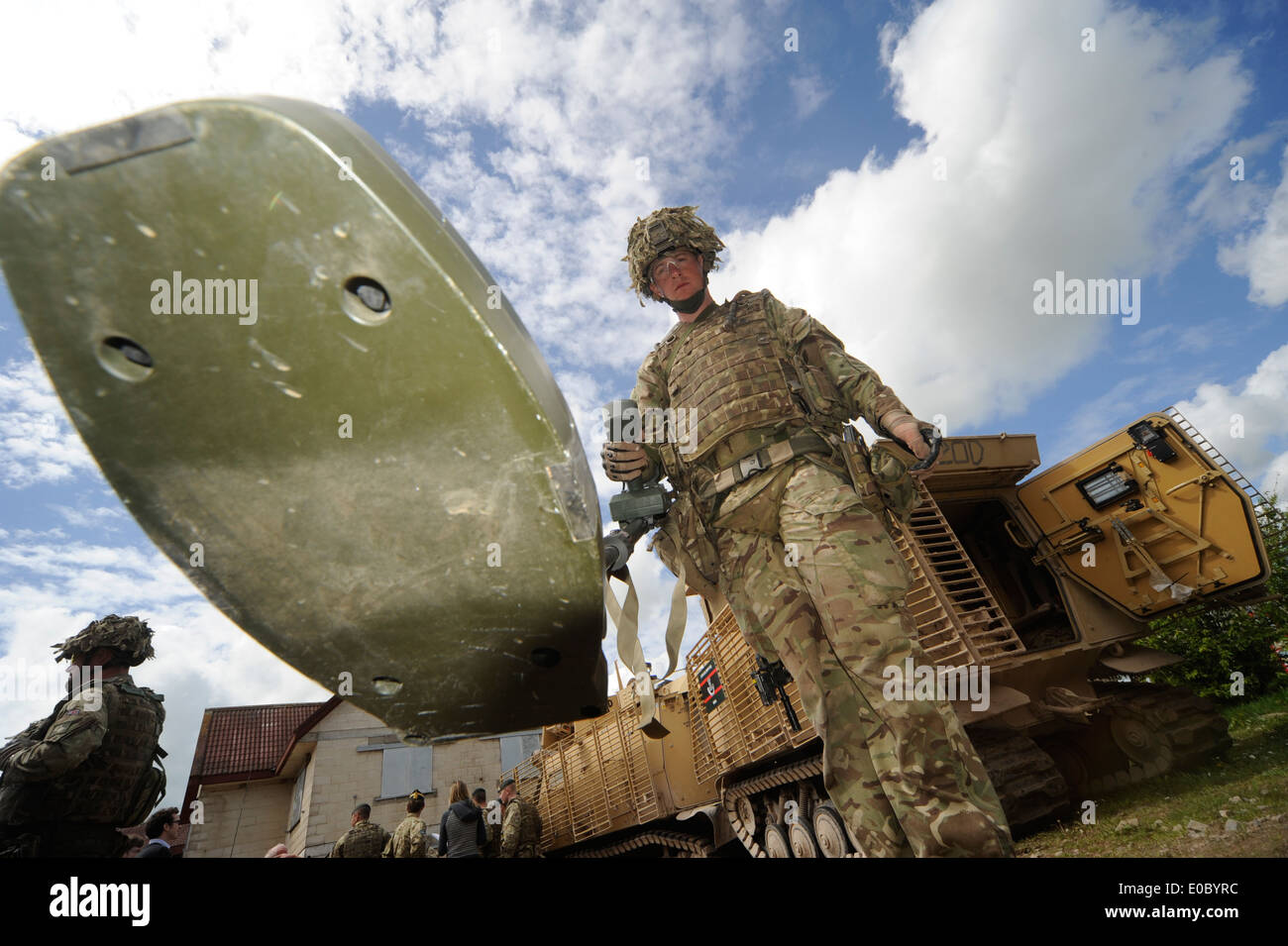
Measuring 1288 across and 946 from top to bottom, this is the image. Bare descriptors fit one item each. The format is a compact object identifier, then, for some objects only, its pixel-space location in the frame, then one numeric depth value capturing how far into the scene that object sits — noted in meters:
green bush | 7.77
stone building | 15.07
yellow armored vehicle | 4.20
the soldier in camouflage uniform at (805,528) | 1.69
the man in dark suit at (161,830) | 4.72
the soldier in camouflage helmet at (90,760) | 3.54
